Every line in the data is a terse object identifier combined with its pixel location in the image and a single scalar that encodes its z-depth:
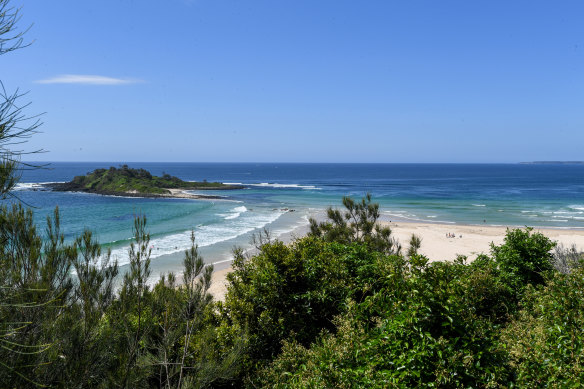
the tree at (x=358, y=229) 17.05
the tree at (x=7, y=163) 3.90
